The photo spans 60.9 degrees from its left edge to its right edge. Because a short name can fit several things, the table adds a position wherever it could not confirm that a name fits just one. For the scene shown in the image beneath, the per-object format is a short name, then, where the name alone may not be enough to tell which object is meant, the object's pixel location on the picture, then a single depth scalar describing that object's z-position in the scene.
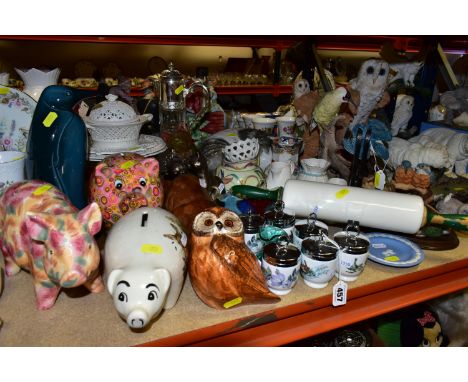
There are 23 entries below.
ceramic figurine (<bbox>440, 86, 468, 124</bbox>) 1.77
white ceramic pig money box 0.74
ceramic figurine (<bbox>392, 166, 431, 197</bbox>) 1.23
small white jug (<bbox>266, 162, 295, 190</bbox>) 1.30
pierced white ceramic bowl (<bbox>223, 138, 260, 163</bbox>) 1.25
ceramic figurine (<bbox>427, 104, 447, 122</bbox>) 1.79
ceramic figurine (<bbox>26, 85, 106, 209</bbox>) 0.99
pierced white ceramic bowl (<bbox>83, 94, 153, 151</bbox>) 1.16
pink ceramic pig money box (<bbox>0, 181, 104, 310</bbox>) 0.77
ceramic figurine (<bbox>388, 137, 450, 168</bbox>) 1.33
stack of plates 1.15
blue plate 1.05
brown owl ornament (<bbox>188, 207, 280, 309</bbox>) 0.85
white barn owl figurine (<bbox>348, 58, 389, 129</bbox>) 1.45
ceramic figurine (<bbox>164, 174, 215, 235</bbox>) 1.04
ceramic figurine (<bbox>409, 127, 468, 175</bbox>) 1.49
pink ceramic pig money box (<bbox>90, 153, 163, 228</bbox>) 0.99
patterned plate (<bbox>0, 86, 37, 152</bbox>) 1.15
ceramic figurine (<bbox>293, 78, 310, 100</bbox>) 1.72
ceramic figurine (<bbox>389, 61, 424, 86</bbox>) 1.75
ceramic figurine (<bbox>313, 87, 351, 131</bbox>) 1.42
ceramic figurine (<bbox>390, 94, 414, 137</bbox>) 1.62
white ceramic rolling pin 1.08
